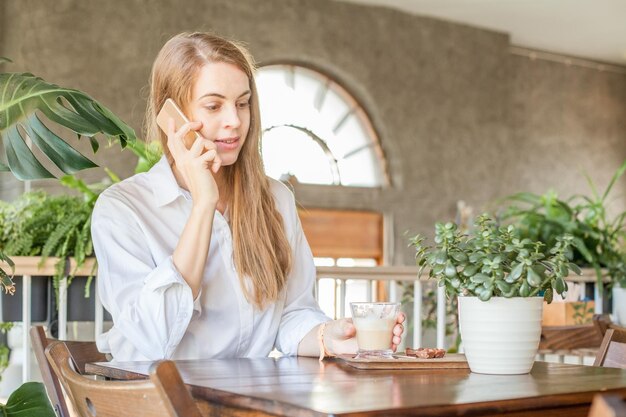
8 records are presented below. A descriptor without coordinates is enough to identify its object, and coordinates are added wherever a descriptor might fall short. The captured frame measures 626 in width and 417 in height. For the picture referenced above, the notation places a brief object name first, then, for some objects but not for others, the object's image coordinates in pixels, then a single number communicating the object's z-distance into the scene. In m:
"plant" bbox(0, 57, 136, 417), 1.91
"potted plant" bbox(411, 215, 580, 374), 1.50
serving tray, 1.64
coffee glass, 1.70
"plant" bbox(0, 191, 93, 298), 2.96
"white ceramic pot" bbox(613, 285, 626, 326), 4.02
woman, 1.86
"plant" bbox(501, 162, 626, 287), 4.13
